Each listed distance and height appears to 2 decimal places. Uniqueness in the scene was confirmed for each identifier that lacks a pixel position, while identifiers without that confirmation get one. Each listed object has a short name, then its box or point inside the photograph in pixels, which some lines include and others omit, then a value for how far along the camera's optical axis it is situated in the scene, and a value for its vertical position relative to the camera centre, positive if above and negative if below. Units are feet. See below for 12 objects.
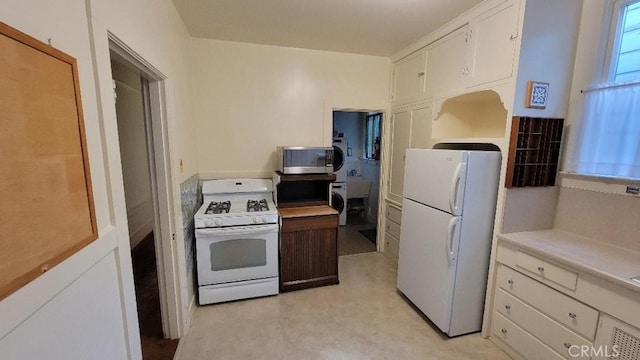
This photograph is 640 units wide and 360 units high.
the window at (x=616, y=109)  5.52 +0.81
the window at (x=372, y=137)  15.73 +0.48
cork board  2.02 -0.18
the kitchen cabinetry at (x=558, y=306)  4.58 -3.17
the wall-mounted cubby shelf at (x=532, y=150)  6.23 -0.09
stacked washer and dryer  15.46 -2.05
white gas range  7.92 -3.33
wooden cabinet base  8.83 -3.65
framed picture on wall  6.11 +1.20
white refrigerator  6.47 -2.22
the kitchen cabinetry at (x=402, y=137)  9.29 +0.29
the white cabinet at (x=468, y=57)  6.24 +2.54
